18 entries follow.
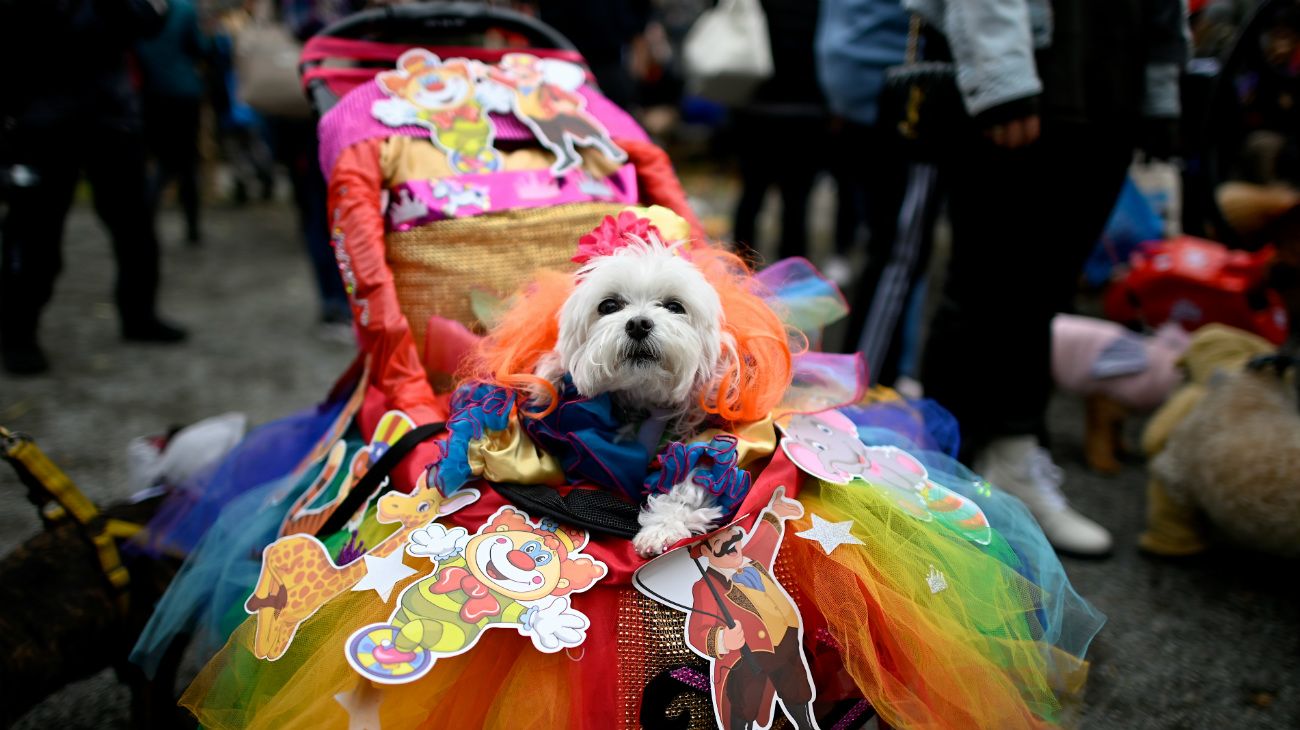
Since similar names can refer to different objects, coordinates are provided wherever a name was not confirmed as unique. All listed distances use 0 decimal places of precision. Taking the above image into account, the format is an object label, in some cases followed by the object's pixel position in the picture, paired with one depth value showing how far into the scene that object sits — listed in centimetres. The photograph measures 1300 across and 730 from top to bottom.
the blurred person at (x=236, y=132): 630
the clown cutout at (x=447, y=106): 193
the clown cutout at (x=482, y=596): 111
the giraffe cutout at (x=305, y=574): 127
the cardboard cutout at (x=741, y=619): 118
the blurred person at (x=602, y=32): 379
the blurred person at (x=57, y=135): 305
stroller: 117
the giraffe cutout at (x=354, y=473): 156
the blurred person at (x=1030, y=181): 195
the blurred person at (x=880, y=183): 266
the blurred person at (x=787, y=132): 366
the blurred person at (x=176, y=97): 480
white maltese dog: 130
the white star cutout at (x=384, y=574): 123
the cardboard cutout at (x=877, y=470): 137
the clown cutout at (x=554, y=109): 199
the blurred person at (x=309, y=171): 375
